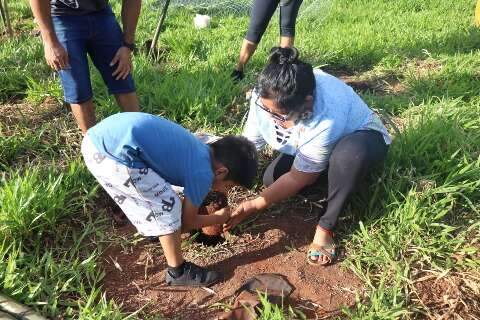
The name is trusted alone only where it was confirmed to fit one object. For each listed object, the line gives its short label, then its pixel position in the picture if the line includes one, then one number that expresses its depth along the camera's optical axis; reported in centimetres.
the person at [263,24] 367
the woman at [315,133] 198
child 189
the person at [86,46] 236
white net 598
